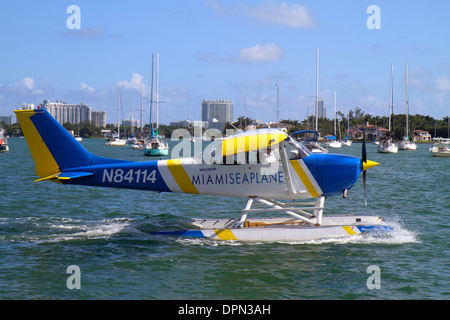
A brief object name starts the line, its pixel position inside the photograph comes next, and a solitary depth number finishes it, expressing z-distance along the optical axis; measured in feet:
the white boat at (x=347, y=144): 381.03
